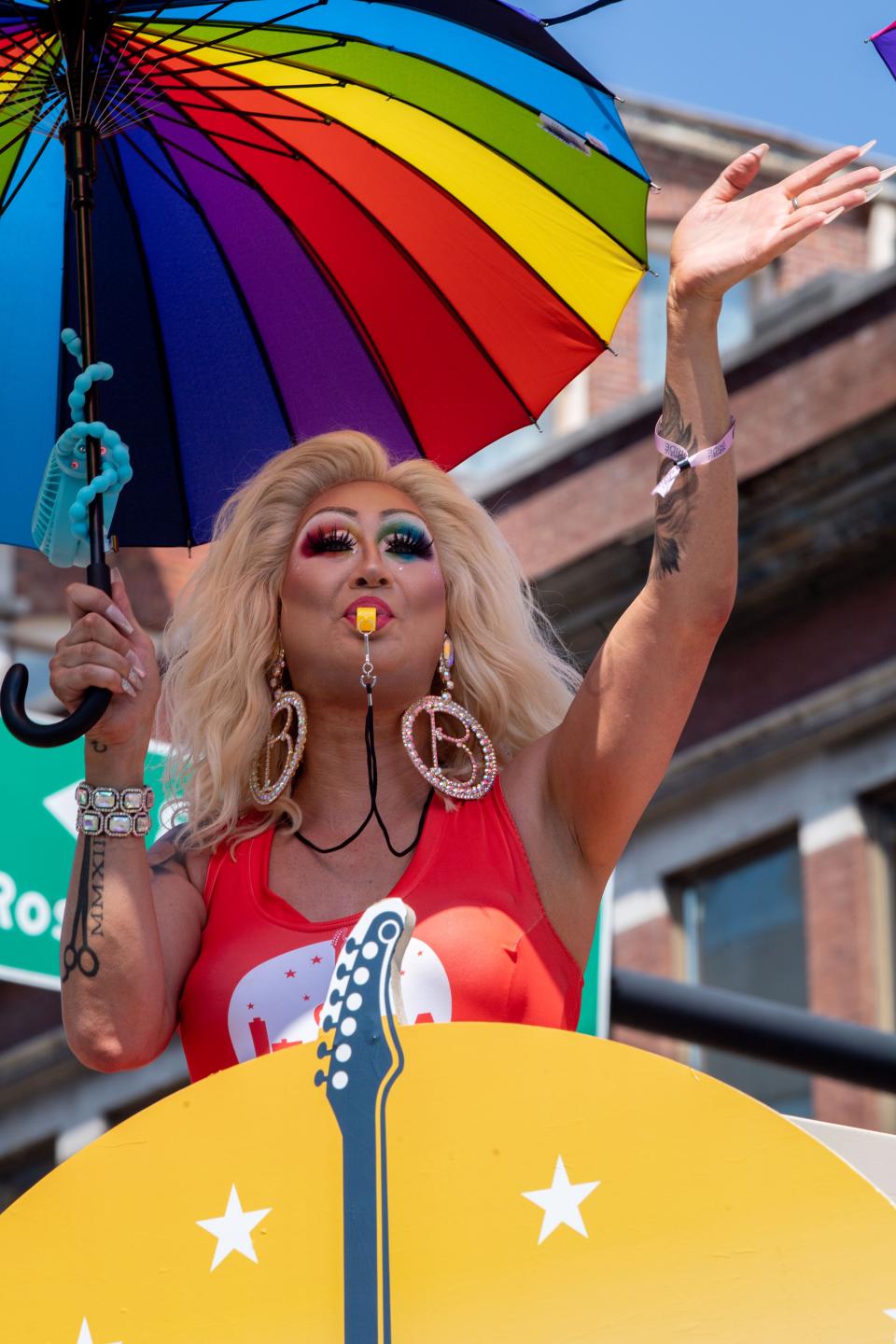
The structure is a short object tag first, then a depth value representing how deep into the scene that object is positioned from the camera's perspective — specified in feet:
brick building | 43.70
